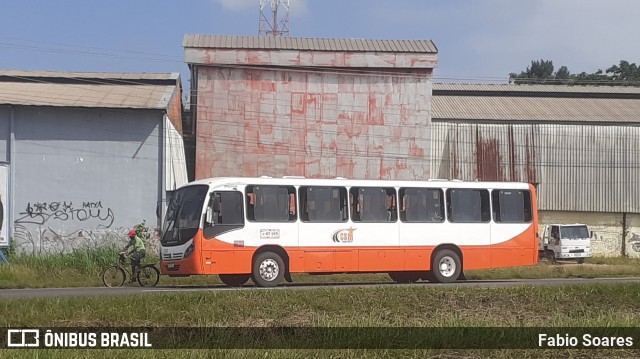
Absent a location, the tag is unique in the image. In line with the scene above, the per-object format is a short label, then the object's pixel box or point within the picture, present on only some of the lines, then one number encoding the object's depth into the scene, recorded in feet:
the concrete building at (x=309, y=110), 144.46
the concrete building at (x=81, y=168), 108.27
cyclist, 76.43
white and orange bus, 68.74
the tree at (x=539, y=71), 403.09
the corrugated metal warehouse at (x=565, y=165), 158.10
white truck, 141.49
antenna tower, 181.27
